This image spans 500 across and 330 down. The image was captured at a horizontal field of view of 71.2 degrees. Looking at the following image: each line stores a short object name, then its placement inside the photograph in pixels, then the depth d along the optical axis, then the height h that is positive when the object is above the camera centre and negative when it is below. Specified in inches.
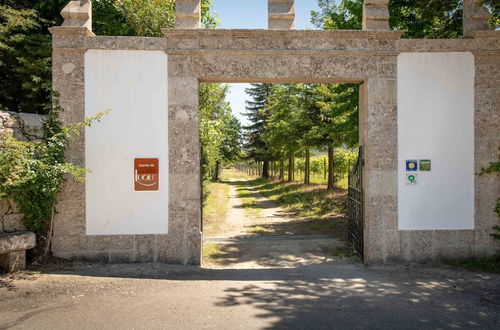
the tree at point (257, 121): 1378.6 +174.1
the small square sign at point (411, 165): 280.5 -1.8
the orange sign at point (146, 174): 272.4 -8.0
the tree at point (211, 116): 481.3 +80.7
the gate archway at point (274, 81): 271.6 +39.5
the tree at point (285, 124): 763.4 +90.8
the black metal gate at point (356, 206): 298.4 -39.3
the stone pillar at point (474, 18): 282.8 +117.8
